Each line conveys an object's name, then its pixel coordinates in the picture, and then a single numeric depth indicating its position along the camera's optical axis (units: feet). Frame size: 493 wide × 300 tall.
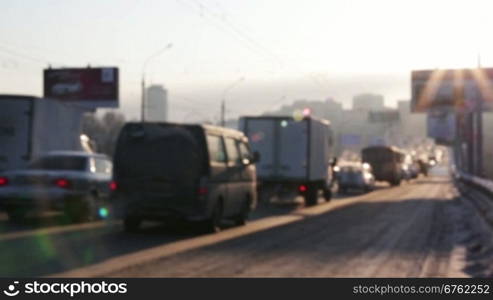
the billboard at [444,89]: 219.41
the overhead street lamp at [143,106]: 161.56
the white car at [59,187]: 59.31
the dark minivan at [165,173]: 56.08
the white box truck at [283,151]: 96.32
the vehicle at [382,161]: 203.00
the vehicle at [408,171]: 253.79
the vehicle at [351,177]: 155.63
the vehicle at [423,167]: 391.90
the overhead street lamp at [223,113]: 197.39
